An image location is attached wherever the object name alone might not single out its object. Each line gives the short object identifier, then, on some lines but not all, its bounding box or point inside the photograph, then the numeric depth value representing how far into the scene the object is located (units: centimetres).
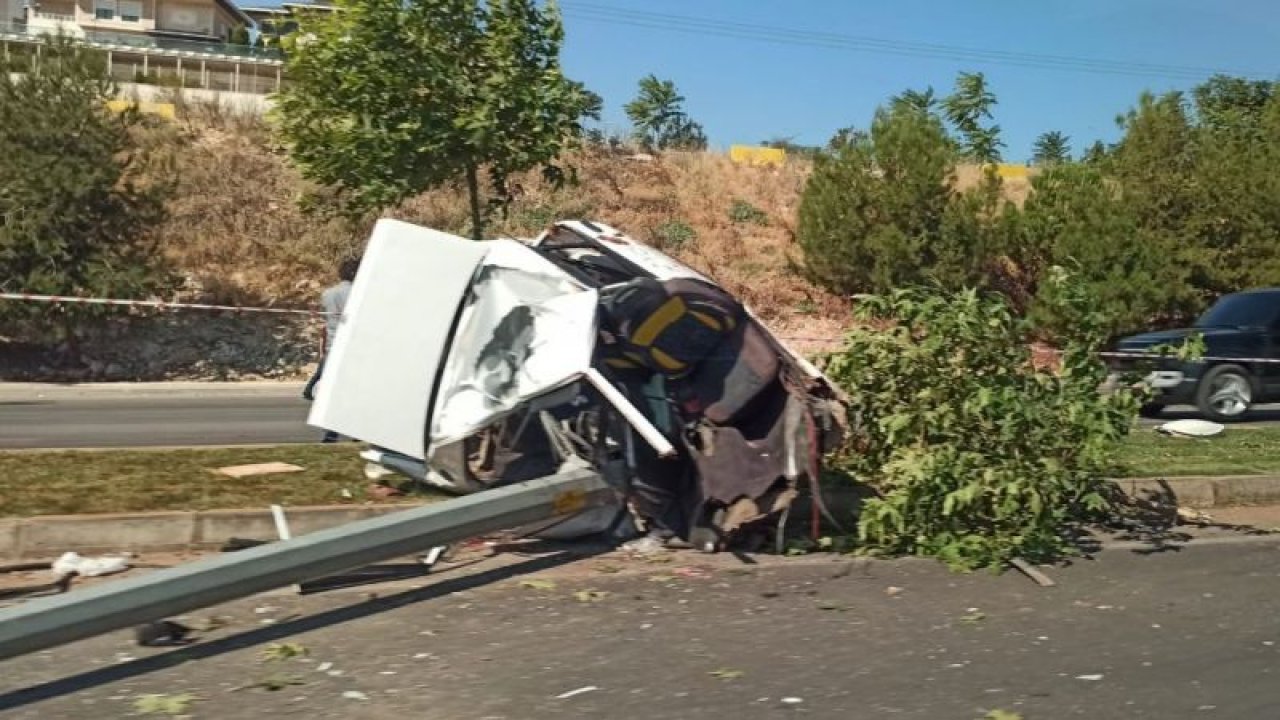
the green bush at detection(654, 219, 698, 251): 3275
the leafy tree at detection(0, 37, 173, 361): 2086
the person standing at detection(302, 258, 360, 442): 1074
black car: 1480
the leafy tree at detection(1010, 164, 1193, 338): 2686
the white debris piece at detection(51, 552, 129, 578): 609
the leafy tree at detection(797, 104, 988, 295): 2767
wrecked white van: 675
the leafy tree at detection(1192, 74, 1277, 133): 5509
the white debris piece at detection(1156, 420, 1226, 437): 1220
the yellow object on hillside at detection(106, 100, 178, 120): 3338
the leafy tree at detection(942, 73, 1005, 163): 5312
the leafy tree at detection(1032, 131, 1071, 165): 6174
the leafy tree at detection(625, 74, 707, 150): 5847
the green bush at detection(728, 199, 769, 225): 3519
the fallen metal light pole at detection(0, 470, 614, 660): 456
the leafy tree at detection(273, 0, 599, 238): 1323
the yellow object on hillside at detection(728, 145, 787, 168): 3975
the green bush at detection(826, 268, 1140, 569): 712
